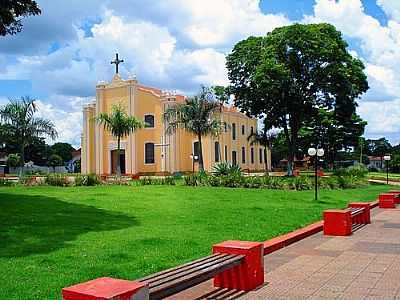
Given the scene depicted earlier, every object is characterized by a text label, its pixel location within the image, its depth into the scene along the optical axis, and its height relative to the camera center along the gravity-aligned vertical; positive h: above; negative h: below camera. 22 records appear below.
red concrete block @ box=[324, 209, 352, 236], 11.62 -1.25
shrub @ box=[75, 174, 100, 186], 27.94 -0.42
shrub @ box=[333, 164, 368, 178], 38.09 -0.42
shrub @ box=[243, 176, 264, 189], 27.58 -0.74
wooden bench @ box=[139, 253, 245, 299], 5.04 -1.11
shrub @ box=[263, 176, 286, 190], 27.20 -0.78
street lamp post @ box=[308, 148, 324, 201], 21.55 +0.63
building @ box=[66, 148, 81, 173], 83.68 +2.03
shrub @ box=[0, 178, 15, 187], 26.28 -0.46
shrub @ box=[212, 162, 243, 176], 30.61 +0.00
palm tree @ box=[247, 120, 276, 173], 48.22 +2.91
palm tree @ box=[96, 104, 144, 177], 43.91 +4.17
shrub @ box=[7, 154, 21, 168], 65.94 +1.62
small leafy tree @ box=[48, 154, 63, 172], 82.36 +1.89
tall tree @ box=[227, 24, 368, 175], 38.53 +7.10
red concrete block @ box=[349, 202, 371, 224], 14.23 -1.32
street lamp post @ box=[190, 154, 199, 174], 53.71 +1.33
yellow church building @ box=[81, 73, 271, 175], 53.47 +3.17
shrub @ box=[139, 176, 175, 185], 29.64 -0.61
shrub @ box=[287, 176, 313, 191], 27.11 -0.85
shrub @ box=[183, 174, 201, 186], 28.97 -0.56
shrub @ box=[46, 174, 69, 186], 26.86 -0.37
